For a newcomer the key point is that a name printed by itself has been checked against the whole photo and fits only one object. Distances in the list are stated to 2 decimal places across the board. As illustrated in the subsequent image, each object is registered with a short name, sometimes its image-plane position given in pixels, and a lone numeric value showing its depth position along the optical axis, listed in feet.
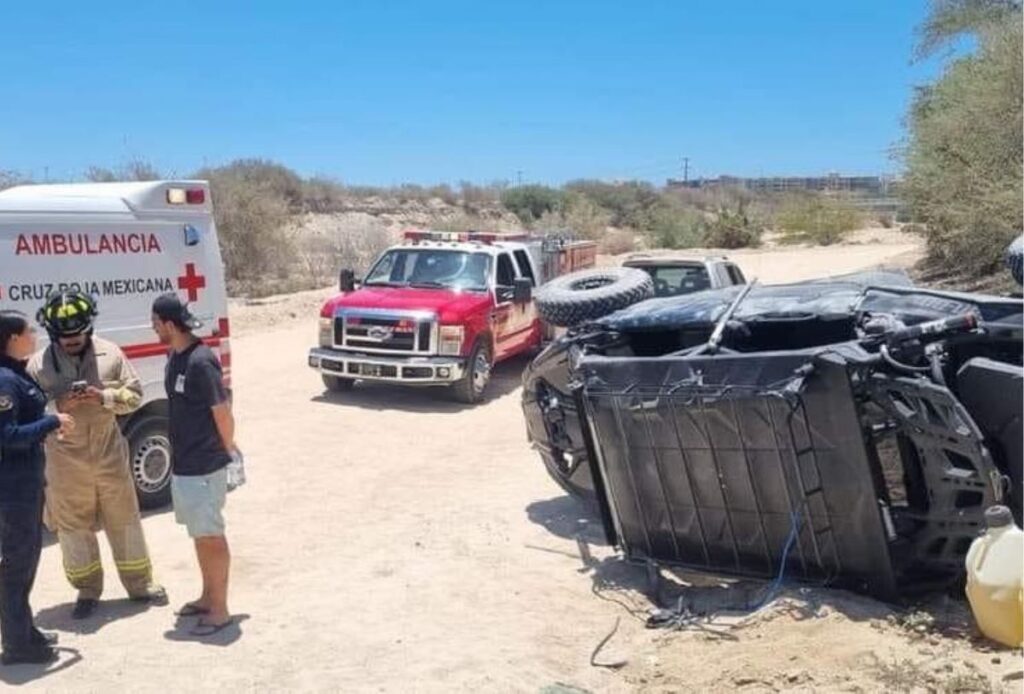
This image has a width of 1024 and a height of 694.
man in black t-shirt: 18.17
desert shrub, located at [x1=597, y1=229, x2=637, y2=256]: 153.38
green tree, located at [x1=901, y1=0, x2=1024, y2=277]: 55.57
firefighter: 18.74
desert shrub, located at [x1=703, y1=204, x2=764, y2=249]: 165.89
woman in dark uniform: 16.61
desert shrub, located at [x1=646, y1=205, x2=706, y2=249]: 165.99
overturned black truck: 16.60
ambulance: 22.85
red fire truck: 41.24
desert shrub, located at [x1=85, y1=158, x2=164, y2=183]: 90.68
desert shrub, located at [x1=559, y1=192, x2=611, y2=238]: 157.28
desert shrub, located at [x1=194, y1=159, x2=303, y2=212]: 155.66
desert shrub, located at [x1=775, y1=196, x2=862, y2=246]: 183.01
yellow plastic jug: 14.46
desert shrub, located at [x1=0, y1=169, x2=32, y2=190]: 68.26
